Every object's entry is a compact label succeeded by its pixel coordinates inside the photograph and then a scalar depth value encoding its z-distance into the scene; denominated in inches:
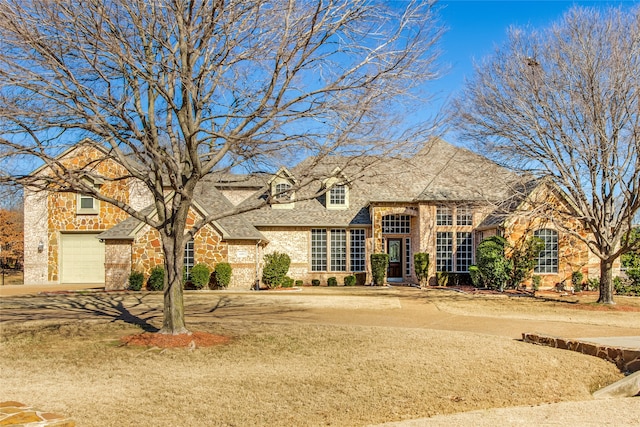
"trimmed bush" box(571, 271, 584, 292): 976.9
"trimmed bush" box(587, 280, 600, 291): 979.9
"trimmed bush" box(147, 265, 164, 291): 912.9
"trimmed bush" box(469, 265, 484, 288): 973.8
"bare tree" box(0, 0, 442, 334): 374.3
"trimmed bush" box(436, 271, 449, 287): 1048.0
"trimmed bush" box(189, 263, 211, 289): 913.6
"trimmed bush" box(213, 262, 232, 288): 924.0
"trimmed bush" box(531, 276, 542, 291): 969.9
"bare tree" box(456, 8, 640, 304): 698.8
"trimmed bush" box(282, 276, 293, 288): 1005.8
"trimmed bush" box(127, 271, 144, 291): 913.5
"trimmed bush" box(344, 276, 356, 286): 1081.4
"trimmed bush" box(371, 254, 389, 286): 1050.1
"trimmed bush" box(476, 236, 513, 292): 928.9
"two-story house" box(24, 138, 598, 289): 946.7
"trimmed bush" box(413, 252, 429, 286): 1028.5
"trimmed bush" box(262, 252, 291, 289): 981.8
